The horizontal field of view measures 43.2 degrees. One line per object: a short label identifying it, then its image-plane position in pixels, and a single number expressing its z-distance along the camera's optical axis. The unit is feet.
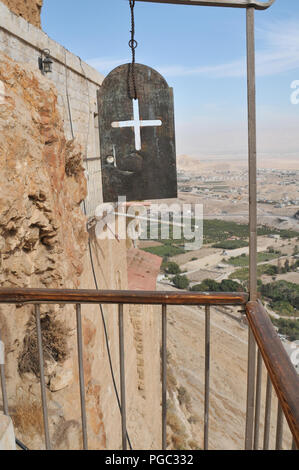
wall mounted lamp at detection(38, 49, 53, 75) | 14.89
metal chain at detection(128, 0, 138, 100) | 8.91
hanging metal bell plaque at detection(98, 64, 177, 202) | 8.95
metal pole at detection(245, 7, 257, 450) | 5.42
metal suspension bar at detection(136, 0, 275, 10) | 5.40
